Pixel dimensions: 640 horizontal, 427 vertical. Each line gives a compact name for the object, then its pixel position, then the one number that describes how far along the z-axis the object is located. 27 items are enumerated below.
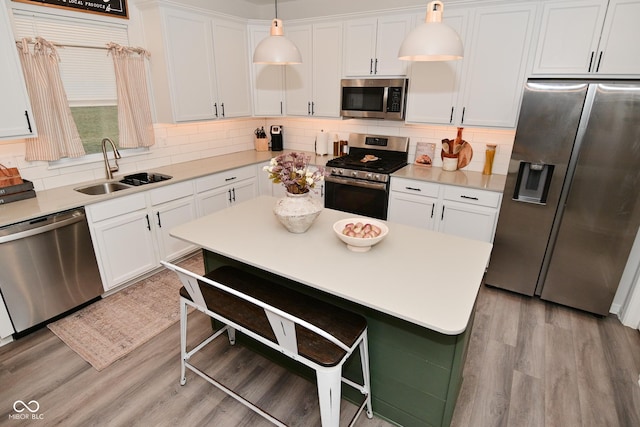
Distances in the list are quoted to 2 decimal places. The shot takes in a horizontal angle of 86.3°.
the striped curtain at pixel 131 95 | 3.18
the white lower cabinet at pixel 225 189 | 3.59
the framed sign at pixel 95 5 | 2.68
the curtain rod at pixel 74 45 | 2.61
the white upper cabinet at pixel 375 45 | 3.37
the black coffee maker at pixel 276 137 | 4.68
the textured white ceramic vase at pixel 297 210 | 2.02
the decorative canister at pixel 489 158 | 3.39
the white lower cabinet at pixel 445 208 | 3.11
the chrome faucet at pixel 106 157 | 3.10
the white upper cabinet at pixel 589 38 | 2.46
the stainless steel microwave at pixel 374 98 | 3.52
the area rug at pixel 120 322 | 2.41
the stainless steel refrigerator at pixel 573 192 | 2.44
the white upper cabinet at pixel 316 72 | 3.78
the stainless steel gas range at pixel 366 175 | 3.54
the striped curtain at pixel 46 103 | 2.62
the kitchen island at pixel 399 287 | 1.48
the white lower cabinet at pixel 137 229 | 2.79
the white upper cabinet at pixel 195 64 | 3.24
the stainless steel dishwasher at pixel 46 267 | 2.31
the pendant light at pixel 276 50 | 2.11
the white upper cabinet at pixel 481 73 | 2.89
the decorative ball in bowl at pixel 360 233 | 1.83
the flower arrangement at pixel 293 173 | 1.99
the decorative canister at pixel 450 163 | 3.58
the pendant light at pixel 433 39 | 1.63
